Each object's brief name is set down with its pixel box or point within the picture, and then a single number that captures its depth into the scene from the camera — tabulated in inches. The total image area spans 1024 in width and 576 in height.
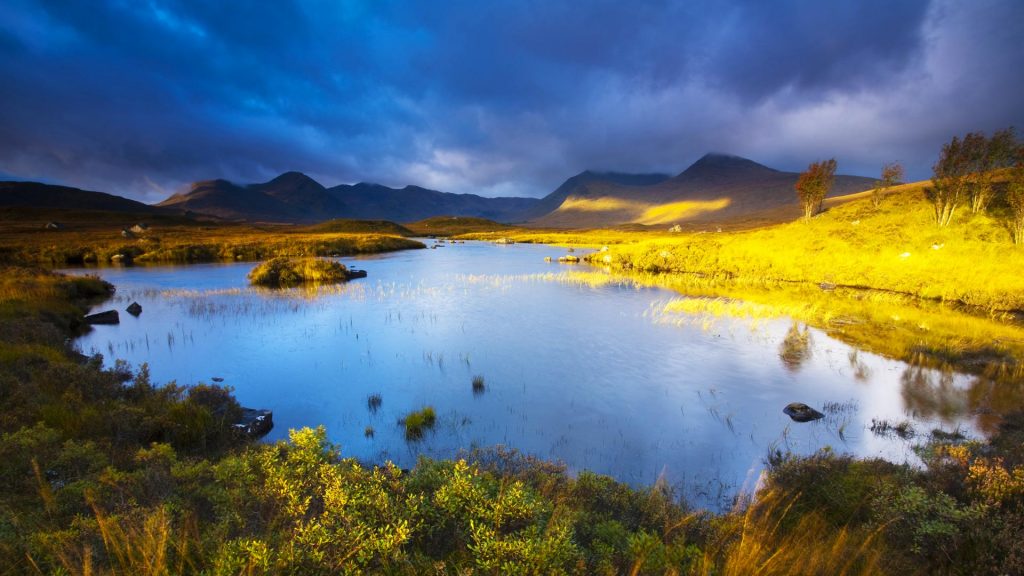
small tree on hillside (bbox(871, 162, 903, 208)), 2549.2
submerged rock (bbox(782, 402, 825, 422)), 462.9
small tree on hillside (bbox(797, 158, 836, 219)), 2536.9
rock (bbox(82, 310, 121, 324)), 845.8
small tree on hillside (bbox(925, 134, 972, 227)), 1489.9
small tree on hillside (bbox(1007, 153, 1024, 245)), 1154.0
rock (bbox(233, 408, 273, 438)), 411.2
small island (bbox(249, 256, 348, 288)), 1421.0
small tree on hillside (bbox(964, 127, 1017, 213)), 1401.3
